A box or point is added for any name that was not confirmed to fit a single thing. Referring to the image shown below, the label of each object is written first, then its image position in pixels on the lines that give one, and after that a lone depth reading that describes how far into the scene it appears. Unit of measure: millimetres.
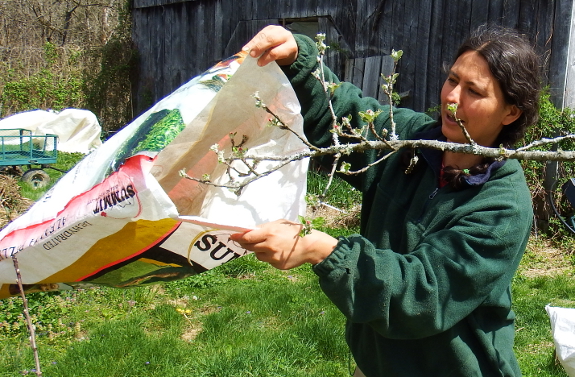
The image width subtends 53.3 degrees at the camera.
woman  1285
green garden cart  7145
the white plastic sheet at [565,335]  2518
